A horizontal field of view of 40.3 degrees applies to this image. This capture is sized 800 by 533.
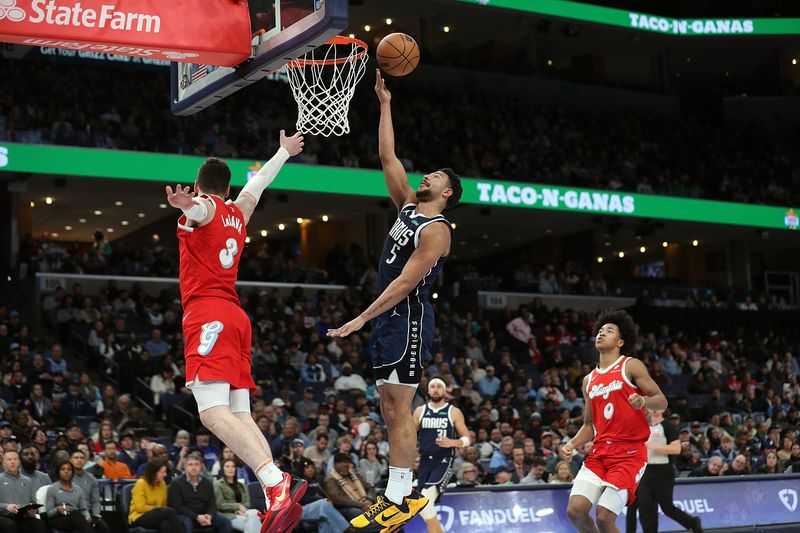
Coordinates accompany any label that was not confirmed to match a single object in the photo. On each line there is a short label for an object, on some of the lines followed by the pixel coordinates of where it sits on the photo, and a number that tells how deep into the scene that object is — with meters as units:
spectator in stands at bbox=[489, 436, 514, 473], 16.50
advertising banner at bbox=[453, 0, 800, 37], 30.46
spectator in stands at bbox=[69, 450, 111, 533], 11.96
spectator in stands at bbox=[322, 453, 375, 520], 12.70
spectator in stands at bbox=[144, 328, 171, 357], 19.78
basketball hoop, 9.39
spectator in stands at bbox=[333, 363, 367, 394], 20.03
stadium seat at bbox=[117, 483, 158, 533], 12.01
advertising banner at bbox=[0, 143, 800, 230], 22.78
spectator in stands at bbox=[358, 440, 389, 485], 14.71
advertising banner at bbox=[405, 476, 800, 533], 13.14
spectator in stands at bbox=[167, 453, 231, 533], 11.95
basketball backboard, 7.27
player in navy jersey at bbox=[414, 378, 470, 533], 12.25
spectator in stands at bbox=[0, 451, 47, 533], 11.18
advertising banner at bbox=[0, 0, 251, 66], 7.51
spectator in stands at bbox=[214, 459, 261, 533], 12.40
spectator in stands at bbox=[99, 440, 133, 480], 13.70
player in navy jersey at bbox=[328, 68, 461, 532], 6.76
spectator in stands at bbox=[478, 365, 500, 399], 21.58
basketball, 7.82
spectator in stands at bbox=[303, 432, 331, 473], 14.84
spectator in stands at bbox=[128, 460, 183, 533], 11.62
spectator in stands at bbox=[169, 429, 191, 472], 13.68
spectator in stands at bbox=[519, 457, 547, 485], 15.62
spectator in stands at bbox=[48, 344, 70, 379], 18.12
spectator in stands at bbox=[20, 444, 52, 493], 11.91
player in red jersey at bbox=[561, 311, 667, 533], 8.57
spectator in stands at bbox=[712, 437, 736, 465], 18.75
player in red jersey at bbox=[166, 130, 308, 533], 6.29
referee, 12.16
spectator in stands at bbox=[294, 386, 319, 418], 18.19
